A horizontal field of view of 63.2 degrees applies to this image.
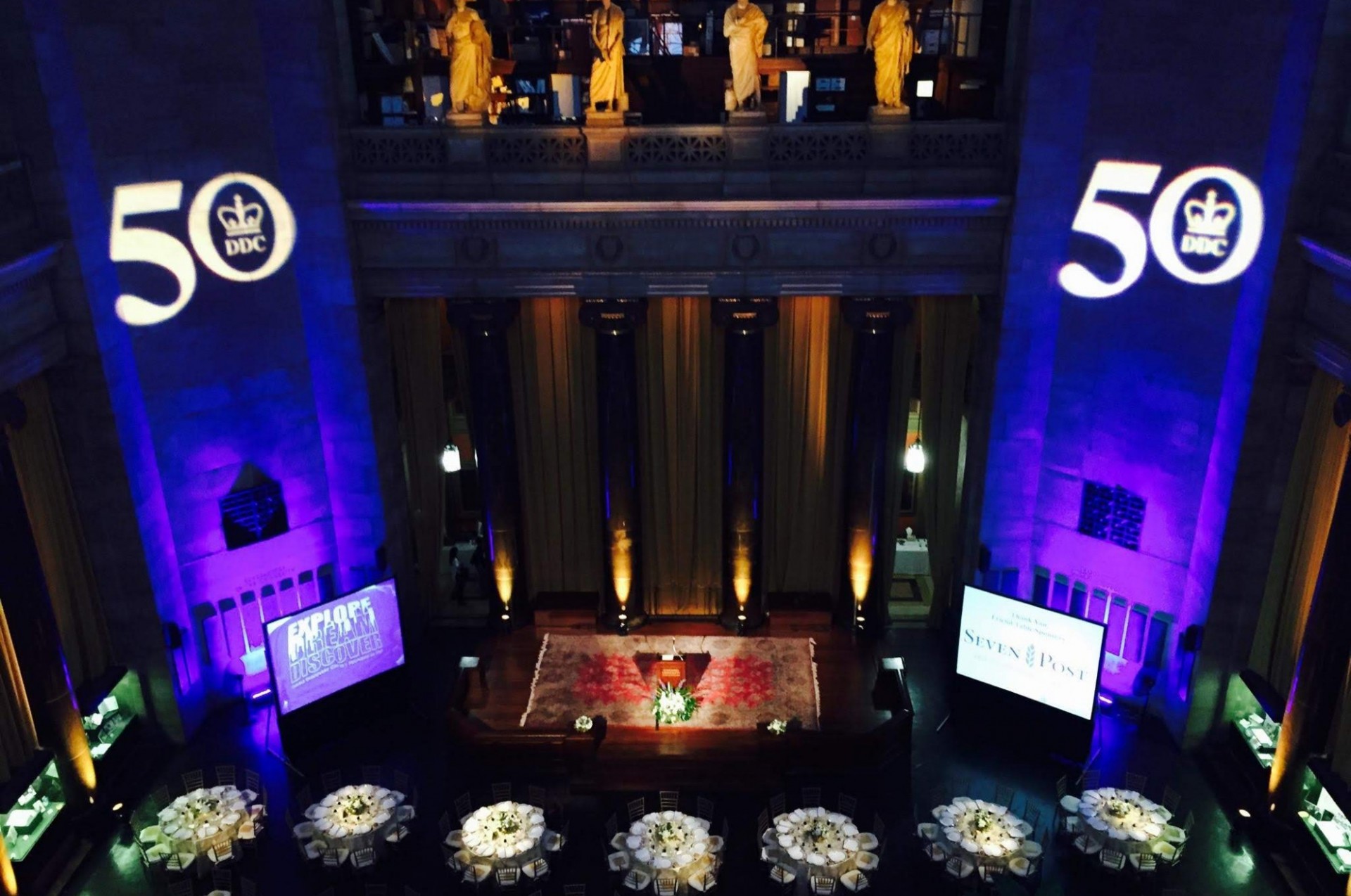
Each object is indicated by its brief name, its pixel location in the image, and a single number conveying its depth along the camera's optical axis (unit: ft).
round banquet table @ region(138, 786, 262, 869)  44.21
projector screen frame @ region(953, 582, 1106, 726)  47.80
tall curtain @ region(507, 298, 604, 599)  57.98
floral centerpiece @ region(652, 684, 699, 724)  52.26
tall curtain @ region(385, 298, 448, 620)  57.88
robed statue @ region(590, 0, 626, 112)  48.75
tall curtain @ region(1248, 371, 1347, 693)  43.78
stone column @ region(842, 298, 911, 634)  53.78
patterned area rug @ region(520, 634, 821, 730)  53.88
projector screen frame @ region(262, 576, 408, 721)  48.80
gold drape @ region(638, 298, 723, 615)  57.88
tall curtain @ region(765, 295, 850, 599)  57.67
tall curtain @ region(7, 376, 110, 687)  45.47
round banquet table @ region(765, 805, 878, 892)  42.70
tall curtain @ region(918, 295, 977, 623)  56.90
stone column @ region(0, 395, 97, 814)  42.50
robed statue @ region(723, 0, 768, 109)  48.65
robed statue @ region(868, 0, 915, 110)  48.26
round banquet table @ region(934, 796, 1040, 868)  43.24
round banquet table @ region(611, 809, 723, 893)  42.63
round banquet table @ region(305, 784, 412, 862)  44.50
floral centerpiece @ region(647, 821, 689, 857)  43.21
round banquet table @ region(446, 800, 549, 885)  43.21
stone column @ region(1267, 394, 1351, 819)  41.81
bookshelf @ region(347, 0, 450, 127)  61.16
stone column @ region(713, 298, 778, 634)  53.83
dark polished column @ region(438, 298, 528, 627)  54.65
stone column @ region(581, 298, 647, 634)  53.98
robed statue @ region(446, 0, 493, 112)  49.29
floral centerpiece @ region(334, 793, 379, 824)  45.24
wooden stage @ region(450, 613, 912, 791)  49.83
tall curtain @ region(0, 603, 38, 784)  42.86
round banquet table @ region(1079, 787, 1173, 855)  43.80
